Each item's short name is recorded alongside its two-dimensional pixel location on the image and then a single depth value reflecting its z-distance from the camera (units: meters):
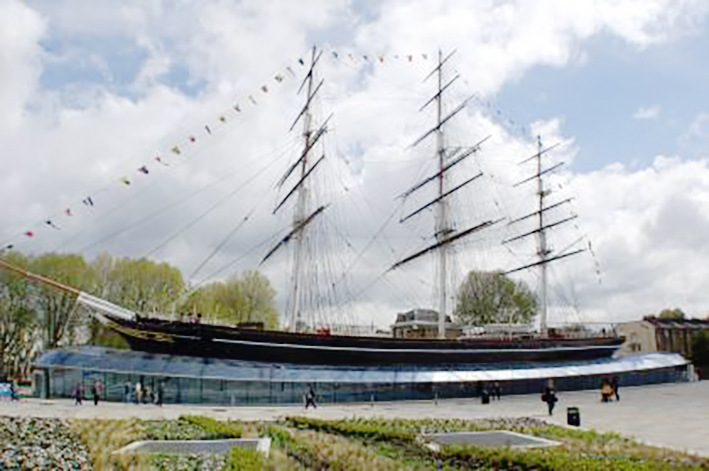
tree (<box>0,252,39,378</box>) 46.06
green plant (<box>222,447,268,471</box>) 10.01
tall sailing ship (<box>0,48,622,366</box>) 34.78
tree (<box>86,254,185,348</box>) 48.03
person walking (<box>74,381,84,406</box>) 29.63
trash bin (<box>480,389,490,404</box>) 35.59
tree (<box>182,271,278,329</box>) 57.56
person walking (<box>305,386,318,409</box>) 31.08
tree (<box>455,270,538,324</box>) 67.88
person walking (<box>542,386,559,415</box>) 26.65
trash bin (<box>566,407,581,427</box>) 21.70
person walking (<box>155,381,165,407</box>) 31.03
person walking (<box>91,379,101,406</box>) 29.22
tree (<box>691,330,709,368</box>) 66.12
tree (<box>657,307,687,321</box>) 97.14
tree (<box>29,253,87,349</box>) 45.97
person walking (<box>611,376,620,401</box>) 35.91
